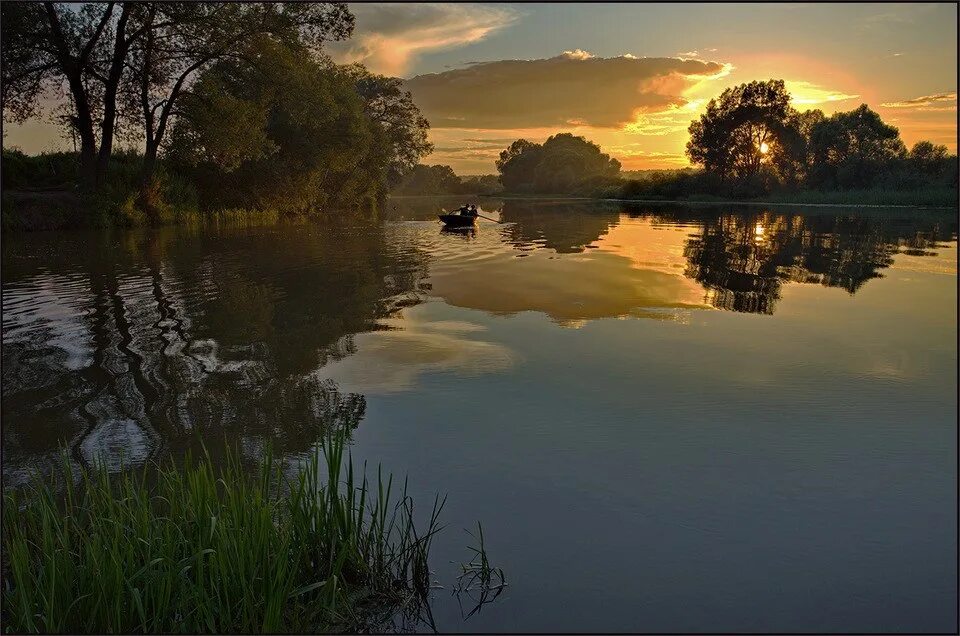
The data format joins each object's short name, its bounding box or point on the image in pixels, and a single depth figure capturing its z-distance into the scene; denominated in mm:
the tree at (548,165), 148750
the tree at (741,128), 90562
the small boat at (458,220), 35469
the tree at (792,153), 90000
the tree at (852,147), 82250
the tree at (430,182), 173625
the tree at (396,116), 74500
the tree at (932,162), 78550
